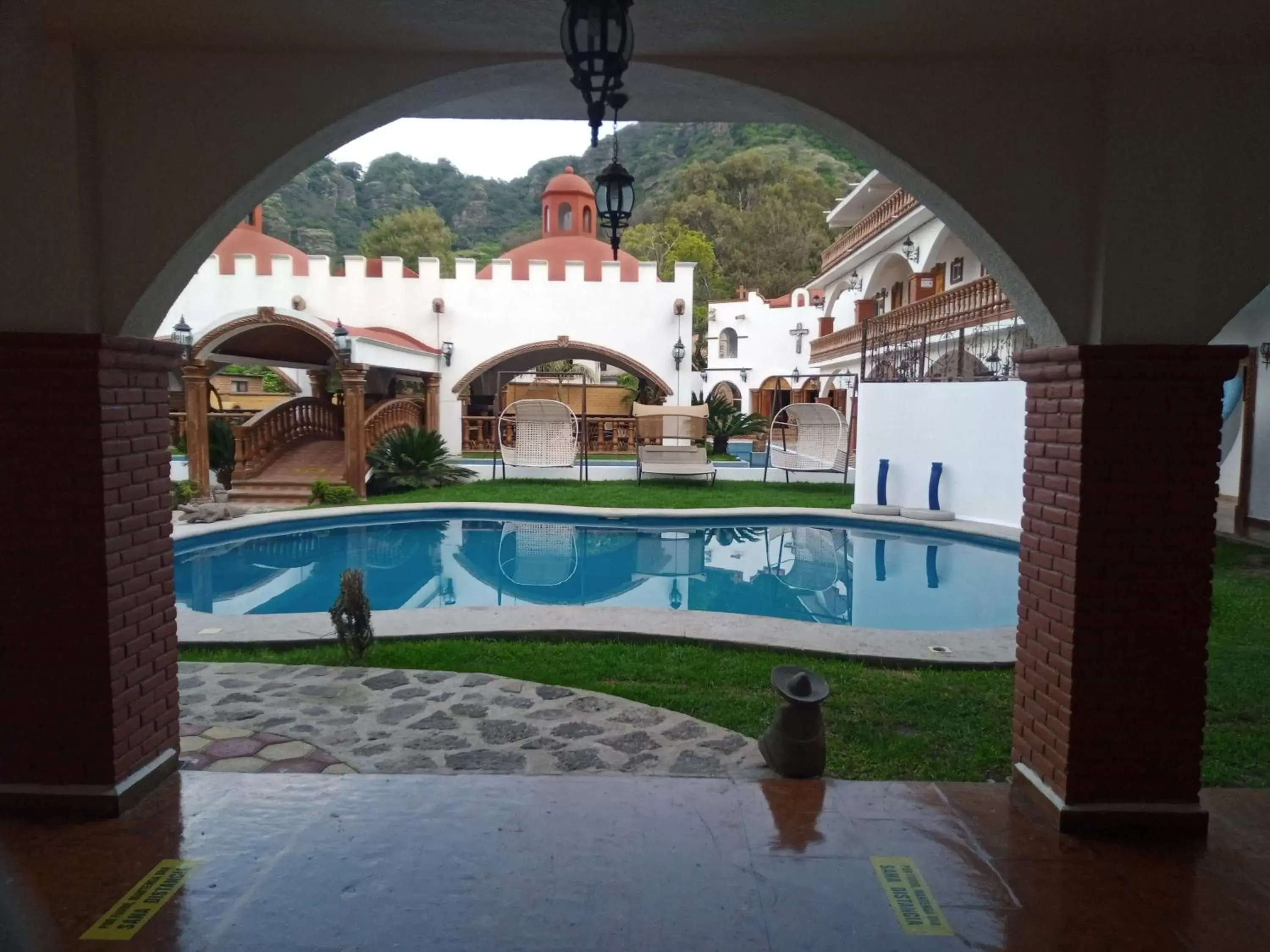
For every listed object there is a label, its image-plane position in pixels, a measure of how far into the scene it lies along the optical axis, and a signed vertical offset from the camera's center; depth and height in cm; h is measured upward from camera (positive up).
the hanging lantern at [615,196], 404 +115
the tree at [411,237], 4669 +1077
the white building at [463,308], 2006 +289
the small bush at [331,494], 1455 -128
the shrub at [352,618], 589 -141
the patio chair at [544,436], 1616 -21
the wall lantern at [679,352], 2053 +189
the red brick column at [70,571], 333 -63
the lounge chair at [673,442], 1666 -36
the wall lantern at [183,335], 1423 +149
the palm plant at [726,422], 2177 +16
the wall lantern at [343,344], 1423 +138
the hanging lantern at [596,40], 235 +113
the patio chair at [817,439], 1611 -20
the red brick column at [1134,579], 330 -59
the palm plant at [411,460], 1590 -72
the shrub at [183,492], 1374 -122
